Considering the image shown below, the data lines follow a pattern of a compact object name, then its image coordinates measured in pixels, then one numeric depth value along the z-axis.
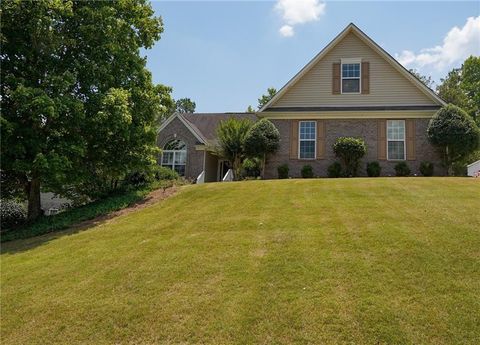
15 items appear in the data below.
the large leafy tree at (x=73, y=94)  12.51
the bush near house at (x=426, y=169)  18.53
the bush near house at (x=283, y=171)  19.86
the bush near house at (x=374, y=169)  18.78
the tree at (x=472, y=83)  40.94
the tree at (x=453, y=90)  33.74
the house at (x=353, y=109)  19.45
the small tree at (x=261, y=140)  19.00
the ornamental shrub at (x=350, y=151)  18.91
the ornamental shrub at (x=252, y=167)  20.38
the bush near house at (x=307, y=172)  19.55
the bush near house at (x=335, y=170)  19.19
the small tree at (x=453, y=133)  17.58
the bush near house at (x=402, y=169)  18.67
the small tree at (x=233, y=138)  19.77
